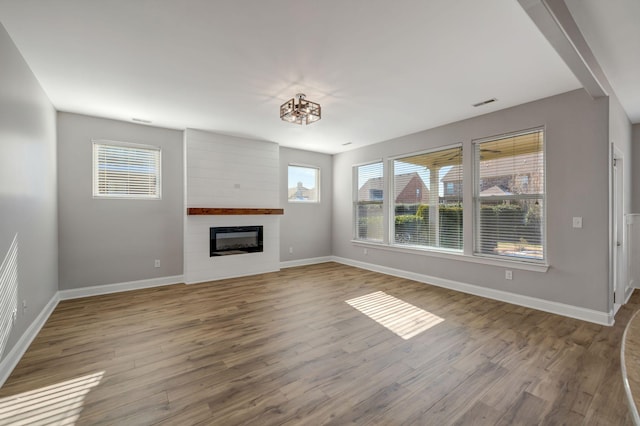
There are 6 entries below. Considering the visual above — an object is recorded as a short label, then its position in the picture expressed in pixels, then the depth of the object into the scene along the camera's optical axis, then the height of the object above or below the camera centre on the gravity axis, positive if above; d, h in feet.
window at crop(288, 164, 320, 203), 21.26 +2.18
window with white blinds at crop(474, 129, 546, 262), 12.09 +0.69
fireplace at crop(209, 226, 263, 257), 17.12 -1.73
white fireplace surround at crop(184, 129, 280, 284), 16.34 +1.22
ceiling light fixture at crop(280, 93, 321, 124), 10.94 +4.03
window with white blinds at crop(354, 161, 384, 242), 19.51 +0.72
